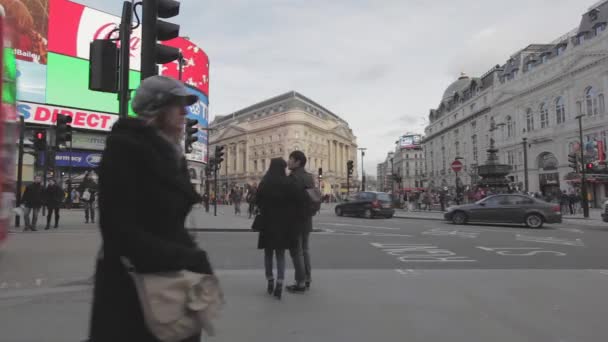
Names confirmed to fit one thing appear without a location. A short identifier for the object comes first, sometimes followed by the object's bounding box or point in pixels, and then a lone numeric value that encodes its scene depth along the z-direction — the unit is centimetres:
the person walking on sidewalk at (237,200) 2378
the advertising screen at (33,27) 2916
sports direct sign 3089
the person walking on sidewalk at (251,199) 2029
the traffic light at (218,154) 2183
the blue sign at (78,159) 3444
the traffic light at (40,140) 1258
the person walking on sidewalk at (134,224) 141
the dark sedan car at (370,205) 1991
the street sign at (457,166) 2241
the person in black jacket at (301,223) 470
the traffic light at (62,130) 1131
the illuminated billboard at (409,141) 12344
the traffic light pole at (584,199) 2020
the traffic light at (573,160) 2134
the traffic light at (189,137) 1121
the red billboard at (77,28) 3192
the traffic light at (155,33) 498
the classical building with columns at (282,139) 8650
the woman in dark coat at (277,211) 450
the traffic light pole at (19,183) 1235
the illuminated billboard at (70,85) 3180
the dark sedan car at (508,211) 1454
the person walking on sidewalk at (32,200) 1168
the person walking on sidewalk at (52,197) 1240
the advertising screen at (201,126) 4672
